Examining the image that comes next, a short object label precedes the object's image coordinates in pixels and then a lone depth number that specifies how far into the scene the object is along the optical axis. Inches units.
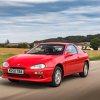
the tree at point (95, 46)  3144.2
